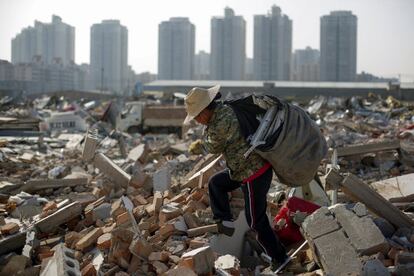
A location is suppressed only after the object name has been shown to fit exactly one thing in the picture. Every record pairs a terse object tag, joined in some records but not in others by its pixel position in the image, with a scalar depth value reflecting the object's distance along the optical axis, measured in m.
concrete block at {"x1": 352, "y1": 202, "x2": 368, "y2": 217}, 3.84
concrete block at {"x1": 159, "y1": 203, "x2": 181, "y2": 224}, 4.76
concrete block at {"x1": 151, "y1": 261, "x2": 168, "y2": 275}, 3.75
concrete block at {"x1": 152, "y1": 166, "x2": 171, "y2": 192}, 6.21
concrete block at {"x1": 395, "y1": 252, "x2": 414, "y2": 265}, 3.55
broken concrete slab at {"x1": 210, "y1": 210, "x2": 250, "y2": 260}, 4.29
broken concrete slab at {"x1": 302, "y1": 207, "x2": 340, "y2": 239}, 3.79
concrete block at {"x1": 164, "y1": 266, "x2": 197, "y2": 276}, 3.40
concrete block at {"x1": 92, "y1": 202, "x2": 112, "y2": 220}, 5.39
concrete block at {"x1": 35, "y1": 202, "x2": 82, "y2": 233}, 5.07
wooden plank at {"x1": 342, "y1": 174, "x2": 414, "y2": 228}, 4.32
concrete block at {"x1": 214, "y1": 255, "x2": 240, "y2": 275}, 3.66
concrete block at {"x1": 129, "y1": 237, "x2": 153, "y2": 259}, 3.94
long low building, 42.19
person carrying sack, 3.71
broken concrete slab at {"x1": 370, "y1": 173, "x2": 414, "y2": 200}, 5.41
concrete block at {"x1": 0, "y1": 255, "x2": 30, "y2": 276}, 3.89
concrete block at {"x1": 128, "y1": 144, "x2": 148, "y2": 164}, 10.01
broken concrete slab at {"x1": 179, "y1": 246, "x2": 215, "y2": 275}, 3.55
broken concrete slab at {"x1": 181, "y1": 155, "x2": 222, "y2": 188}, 5.69
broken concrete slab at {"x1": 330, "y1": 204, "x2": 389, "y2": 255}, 3.66
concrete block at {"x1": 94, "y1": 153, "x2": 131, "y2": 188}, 6.91
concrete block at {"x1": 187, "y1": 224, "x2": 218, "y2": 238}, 4.49
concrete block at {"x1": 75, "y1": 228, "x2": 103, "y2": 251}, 4.50
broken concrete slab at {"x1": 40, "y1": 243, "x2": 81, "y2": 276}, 3.37
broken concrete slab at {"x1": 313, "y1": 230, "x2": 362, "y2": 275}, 3.46
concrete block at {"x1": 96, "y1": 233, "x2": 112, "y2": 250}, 4.38
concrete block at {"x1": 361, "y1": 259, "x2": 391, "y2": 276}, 3.32
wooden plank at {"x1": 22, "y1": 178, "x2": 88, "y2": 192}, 7.16
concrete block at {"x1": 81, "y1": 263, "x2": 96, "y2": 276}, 3.81
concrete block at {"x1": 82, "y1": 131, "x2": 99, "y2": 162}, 6.81
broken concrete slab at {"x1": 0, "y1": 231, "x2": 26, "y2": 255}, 4.25
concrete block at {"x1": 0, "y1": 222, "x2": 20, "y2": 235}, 4.60
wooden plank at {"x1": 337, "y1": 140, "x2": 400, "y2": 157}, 7.89
